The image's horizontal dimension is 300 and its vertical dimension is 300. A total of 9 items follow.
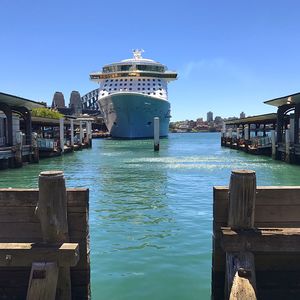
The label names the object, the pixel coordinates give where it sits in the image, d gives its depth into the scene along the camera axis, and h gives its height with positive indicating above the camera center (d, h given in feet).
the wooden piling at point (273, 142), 86.73 -3.50
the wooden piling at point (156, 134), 113.25 -1.34
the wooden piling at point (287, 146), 75.35 -4.04
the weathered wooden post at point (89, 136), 152.71 -2.47
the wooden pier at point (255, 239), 12.92 -4.51
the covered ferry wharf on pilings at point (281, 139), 75.40 -2.48
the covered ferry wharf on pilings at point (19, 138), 70.31 -1.78
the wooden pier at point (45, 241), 12.47 -4.64
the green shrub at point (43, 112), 225.62 +13.96
